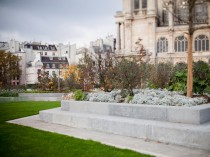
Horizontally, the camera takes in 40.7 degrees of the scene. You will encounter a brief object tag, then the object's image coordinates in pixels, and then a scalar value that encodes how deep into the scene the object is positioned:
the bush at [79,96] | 13.14
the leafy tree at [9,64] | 68.79
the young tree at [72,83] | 37.48
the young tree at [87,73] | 33.59
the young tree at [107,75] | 22.18
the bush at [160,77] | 21.57
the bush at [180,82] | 12.95
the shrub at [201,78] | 12.59
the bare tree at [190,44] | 10.72
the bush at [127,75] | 13.84
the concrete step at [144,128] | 7.60
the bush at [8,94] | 29.91
